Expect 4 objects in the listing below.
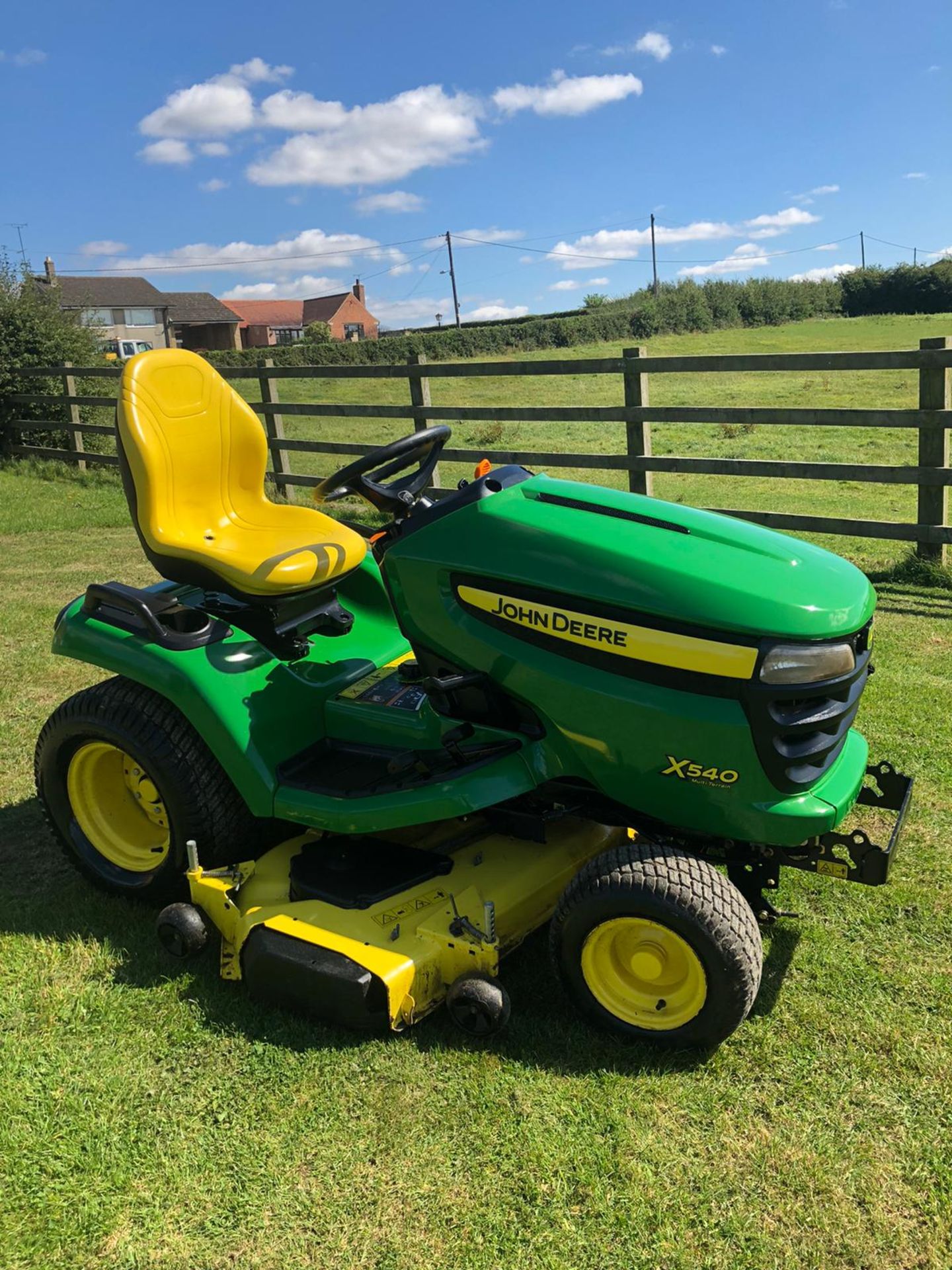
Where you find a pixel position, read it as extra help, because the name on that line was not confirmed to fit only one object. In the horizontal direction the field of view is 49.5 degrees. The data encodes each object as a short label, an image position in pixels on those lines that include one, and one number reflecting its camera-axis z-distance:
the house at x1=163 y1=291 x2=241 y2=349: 67.12
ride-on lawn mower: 2.39
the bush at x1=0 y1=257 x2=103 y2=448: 13.23
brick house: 77.06
